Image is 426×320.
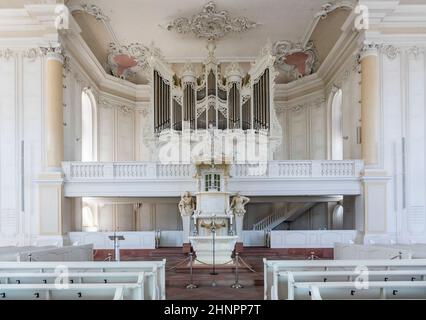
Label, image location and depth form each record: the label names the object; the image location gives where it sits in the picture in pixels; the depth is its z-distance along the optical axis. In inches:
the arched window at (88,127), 705.0
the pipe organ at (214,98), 628.4
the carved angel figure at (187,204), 542.6
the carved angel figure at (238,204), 531.8
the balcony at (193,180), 563.5
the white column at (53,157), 536.4
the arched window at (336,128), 709.9
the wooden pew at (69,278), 194.4
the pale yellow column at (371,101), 546.6
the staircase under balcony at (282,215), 717.9
